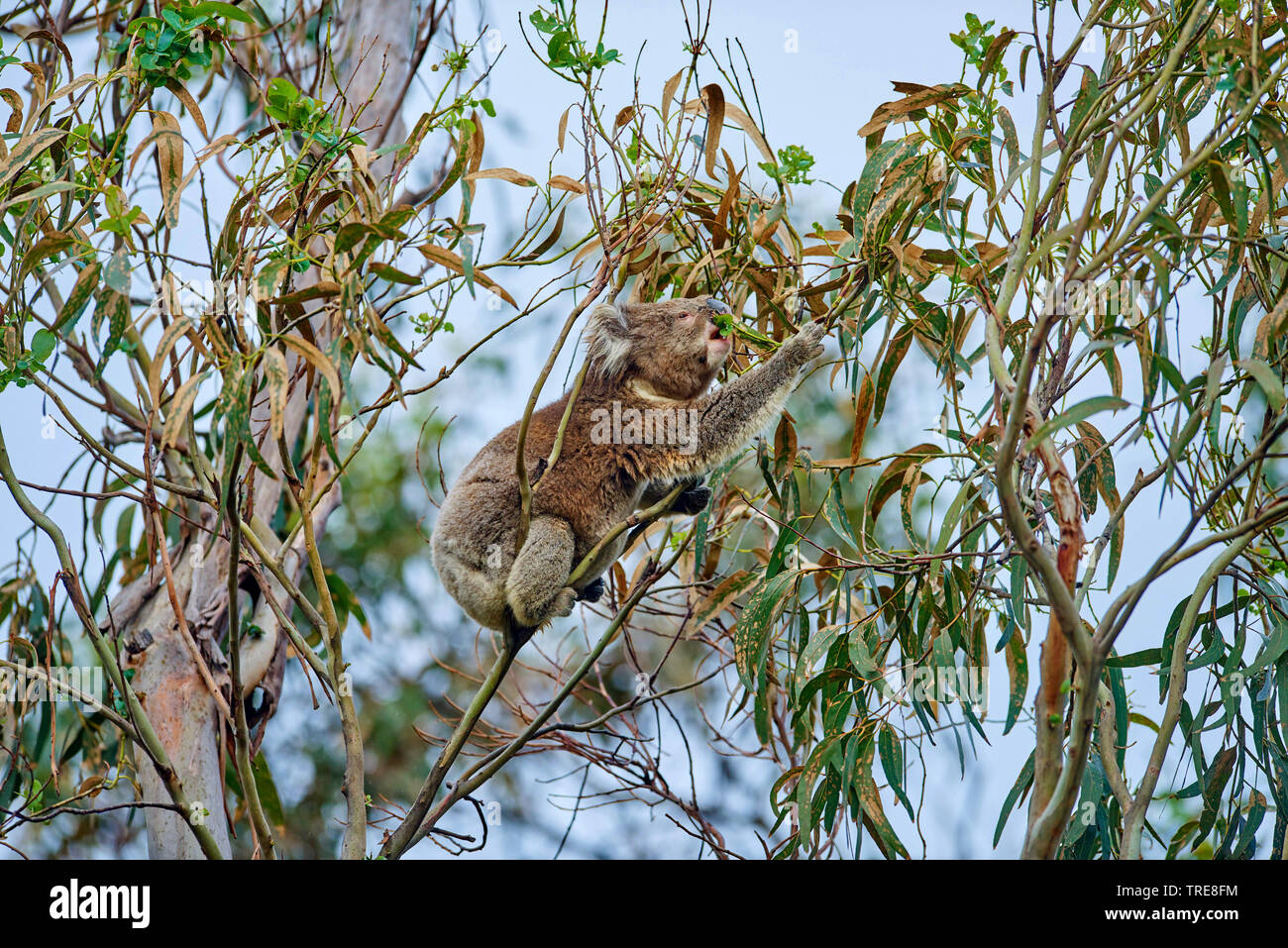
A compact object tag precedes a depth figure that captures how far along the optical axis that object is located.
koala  2.73
